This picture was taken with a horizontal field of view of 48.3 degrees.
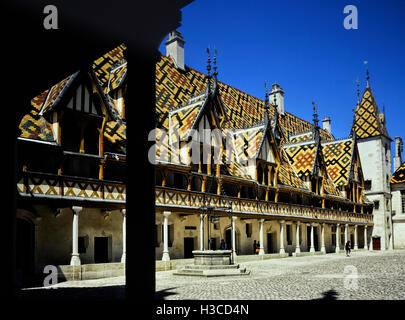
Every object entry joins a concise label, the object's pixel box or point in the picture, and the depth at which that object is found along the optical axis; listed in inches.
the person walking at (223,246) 882.8
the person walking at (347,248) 1256.3
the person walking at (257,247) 1139.2
